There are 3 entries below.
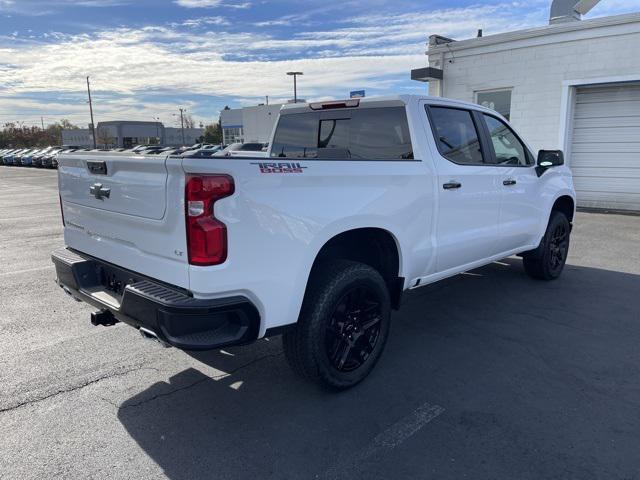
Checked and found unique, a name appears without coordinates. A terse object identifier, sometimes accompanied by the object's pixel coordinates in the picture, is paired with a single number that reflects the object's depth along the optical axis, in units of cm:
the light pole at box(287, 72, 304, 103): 4030
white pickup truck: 261
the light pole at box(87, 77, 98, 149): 4788
